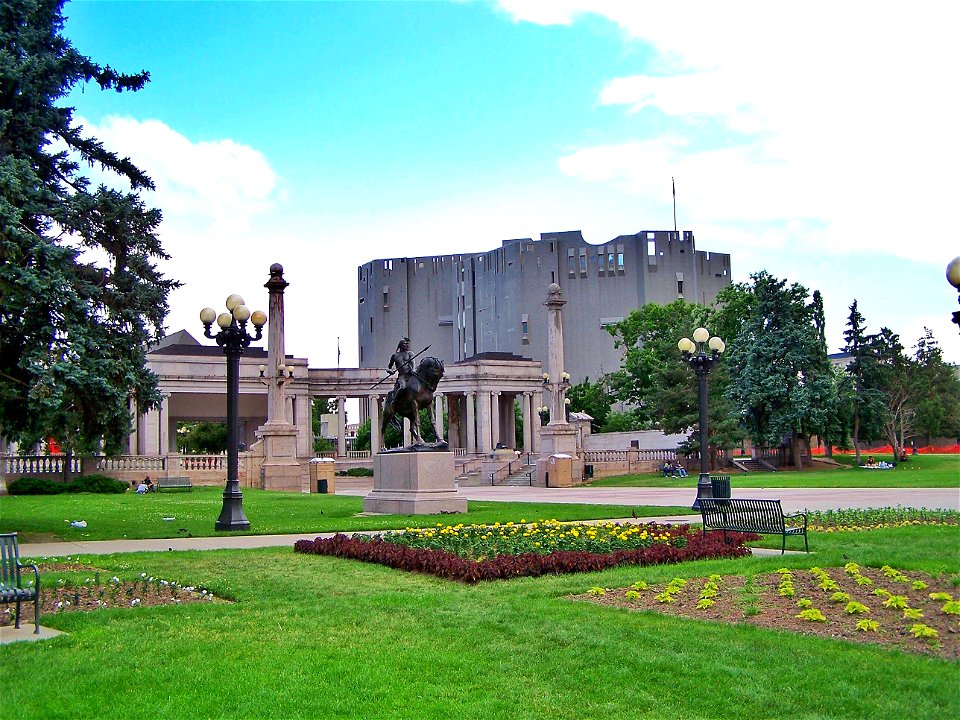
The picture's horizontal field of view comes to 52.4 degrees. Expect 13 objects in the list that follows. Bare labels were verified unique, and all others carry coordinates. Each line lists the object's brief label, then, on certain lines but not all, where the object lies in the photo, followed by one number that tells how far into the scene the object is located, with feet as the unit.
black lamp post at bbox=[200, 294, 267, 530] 76.89
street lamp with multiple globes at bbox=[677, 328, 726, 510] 88.74
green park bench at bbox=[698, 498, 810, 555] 56.79
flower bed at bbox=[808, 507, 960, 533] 71.82
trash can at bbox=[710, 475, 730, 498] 82.74
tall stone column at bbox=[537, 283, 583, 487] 197.57
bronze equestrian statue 91.50
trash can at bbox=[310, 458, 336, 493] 160.97
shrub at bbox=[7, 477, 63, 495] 148.97
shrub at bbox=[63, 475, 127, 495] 158.81
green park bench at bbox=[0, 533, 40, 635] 34.71
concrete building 391.45
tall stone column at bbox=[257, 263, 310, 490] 180.24
